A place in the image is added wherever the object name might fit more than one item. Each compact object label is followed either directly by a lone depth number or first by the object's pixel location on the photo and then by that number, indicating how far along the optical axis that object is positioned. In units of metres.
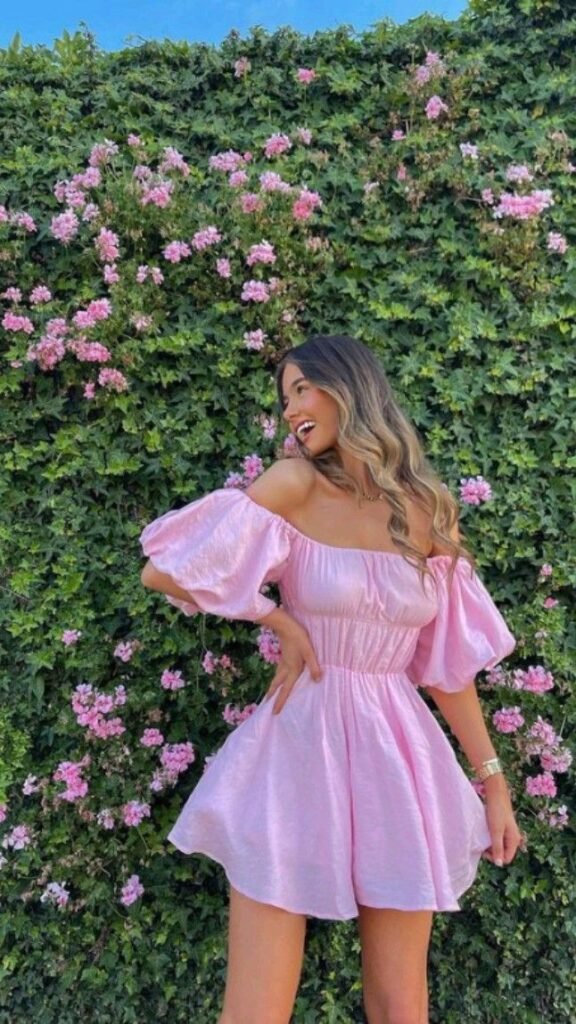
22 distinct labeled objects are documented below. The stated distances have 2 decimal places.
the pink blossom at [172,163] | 2.87
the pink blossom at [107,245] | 2.77
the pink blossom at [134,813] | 2.57
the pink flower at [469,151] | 2.81
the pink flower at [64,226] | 2.79
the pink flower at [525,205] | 2.68
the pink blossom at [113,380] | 2.70
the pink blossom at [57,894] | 2.58
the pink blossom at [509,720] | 2.53
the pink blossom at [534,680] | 2.52
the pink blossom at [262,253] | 2.70
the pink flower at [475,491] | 2.55
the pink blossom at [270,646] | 2.51
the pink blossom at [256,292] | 2.70
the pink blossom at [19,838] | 2.64
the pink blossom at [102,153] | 2.90
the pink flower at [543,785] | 2.53
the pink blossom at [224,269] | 2.74
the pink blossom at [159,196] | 2.78
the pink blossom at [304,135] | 2.94
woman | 1.75
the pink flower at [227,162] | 2.90
